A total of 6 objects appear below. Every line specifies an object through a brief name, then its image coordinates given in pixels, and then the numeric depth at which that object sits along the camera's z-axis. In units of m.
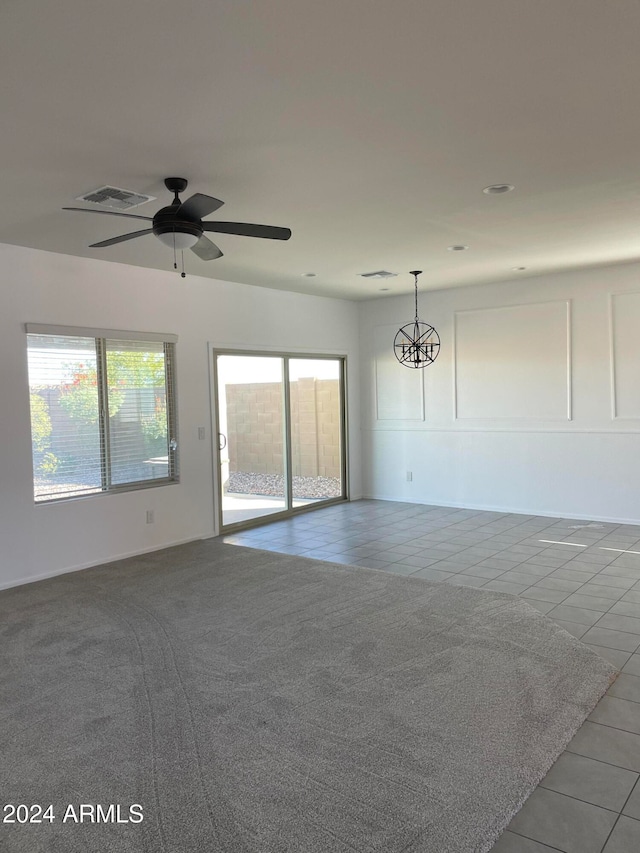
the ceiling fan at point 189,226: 3.04
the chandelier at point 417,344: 7.64
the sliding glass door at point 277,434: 6.67
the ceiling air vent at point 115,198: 3.55
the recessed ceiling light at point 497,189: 3.74
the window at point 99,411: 5.01
